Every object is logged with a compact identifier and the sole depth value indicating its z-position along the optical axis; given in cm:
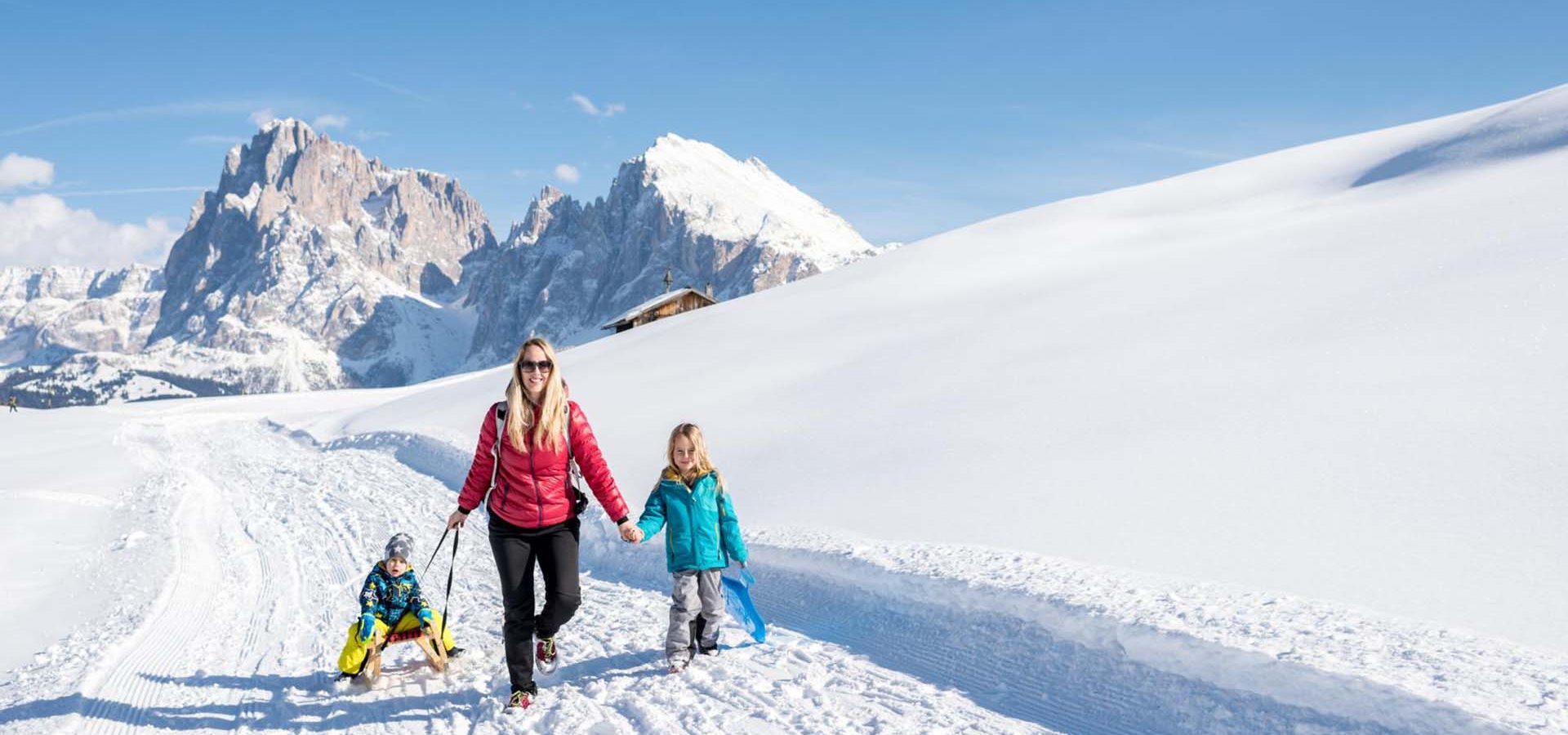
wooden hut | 5450
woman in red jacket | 524
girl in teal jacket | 587
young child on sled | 591
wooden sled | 596
